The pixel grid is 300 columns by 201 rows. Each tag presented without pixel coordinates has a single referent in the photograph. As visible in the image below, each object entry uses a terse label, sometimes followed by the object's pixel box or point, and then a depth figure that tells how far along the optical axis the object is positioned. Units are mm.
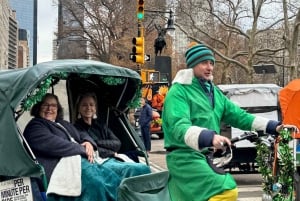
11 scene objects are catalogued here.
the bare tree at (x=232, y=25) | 34031
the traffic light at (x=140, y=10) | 18409
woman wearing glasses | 5418
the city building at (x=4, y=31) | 118438
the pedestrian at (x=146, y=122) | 18266
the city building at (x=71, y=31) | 50844
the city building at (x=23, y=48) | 162575
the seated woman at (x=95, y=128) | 6547
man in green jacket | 3982
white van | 11258
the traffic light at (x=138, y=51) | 18562
